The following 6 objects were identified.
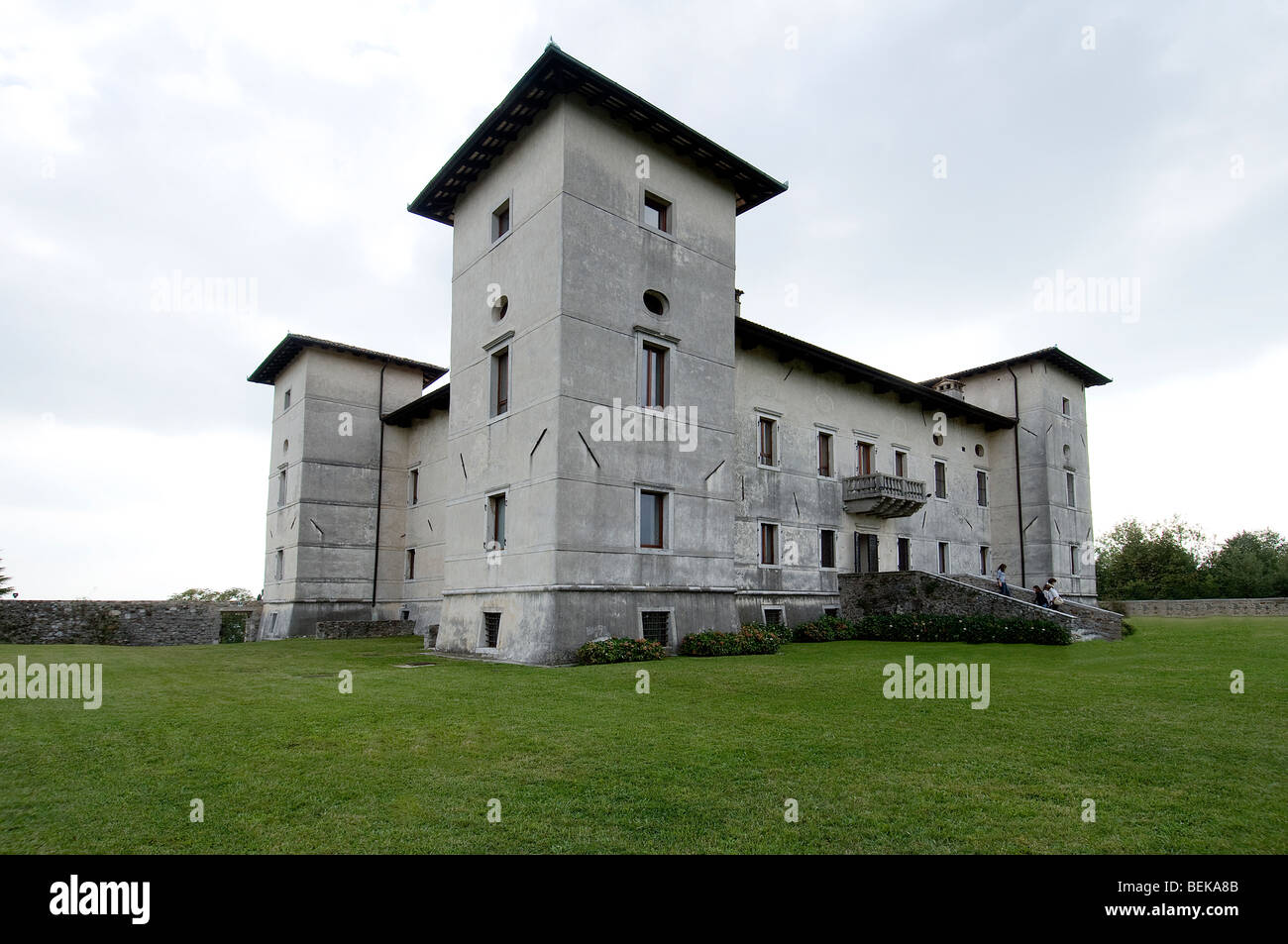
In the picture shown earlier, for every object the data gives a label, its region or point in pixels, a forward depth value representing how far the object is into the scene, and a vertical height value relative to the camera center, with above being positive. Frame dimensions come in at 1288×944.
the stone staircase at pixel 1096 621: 24.00 -1.66
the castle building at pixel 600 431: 19.27 +4.74
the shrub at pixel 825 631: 25.77 -2.08
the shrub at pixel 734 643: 19.77 -1.96
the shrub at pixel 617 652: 17.81 -1.95
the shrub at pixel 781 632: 24.02 -2.04
